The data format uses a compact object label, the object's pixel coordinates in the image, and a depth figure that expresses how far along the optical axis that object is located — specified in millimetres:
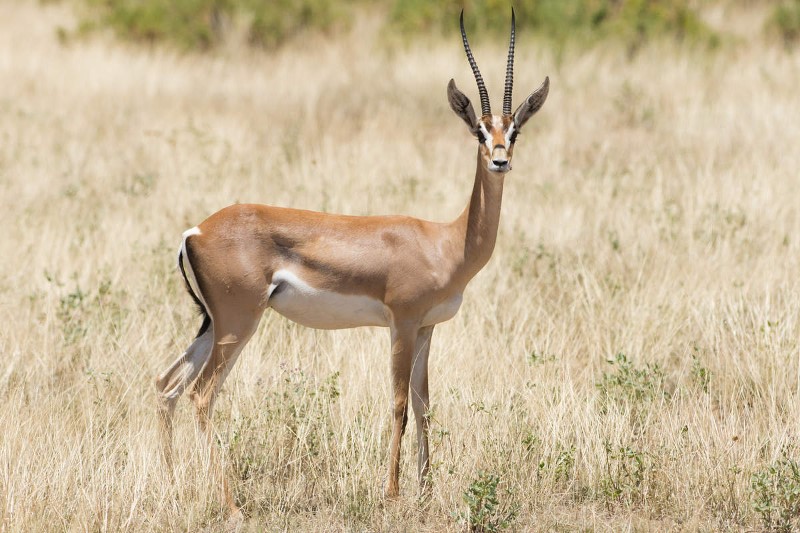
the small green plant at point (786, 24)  32469
